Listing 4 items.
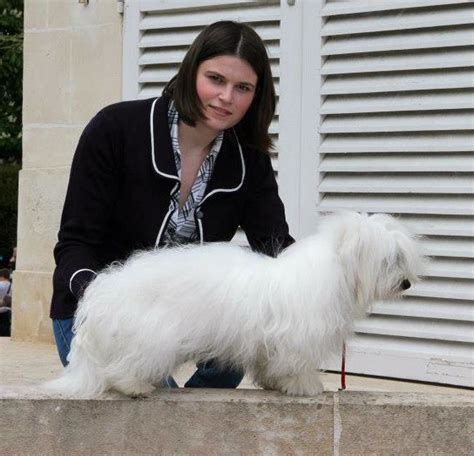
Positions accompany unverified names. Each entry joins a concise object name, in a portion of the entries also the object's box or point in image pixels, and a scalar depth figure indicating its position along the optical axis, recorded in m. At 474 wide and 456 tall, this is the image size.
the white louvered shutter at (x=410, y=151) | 9.66
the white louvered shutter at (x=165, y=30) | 10.82
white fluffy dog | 5.24
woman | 5.63
